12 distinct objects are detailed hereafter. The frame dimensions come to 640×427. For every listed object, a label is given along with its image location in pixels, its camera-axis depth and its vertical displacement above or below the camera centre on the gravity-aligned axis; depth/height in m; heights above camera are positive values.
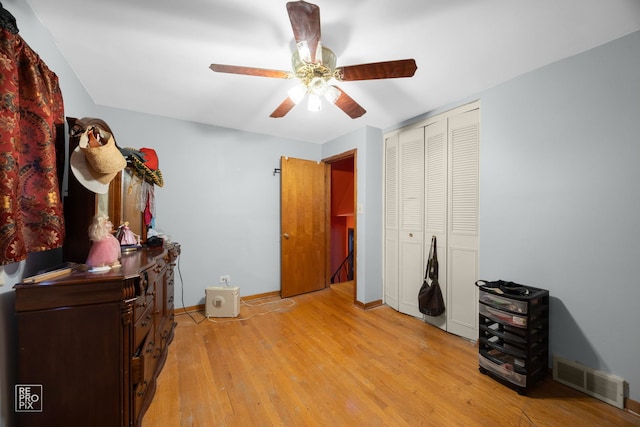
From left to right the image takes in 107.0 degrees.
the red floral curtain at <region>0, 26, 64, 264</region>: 0.96 +0.28
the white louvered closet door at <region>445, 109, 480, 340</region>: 2.28 -0.11
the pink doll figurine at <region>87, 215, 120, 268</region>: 1.28 -0.18
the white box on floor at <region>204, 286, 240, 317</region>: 2.75 -1.03
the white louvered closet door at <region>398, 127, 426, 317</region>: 2.74 -0.06
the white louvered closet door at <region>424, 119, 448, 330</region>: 2.50 +0.21
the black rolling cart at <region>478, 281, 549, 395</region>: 1.64 -0.89
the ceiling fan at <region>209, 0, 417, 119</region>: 1.15 +0.90
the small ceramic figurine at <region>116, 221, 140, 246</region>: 1.80 -0.16
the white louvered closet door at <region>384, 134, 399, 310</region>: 3.05 -0.11
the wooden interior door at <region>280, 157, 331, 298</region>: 3.48 -0.18
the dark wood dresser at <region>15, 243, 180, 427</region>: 1.06 -0.63
